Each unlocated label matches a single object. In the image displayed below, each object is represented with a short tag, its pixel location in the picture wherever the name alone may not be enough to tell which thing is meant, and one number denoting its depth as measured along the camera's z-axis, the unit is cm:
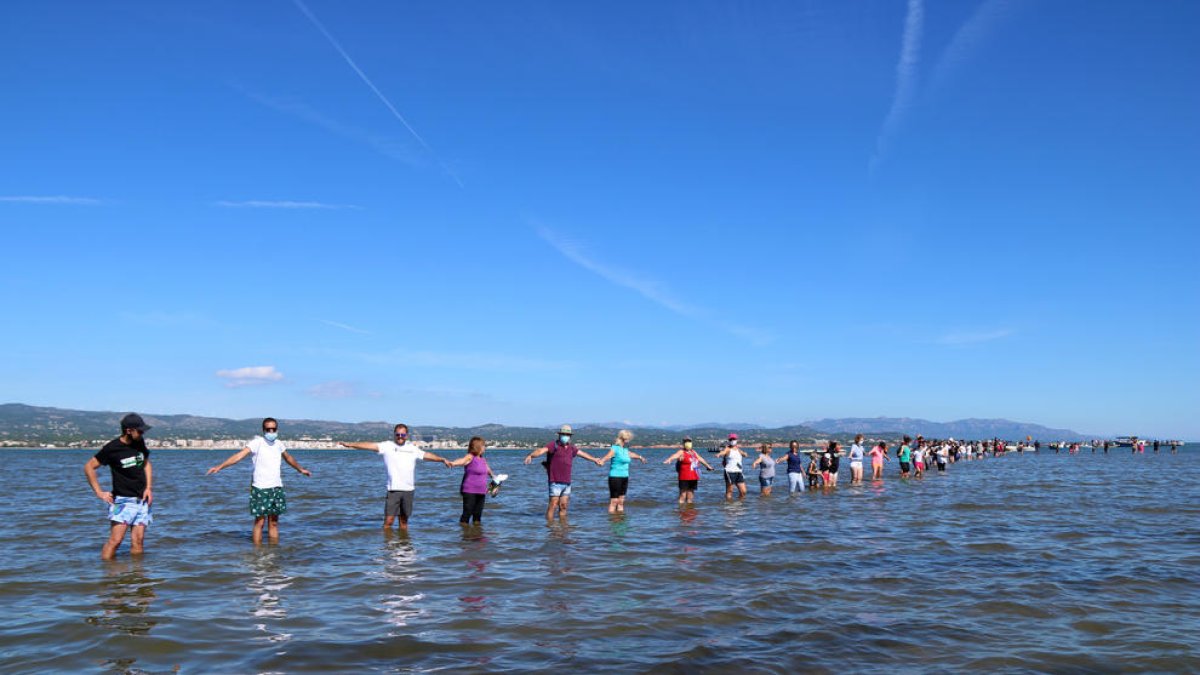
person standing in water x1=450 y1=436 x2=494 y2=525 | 1577
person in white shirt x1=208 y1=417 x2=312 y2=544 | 1303
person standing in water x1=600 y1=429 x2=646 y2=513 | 1861
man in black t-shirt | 1091
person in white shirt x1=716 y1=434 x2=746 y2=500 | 2402
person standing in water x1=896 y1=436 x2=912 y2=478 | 3776
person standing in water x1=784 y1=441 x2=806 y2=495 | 2615
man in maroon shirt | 1678
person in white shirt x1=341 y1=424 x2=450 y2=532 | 1455
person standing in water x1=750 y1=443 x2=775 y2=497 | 2522
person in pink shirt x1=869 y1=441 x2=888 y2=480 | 3516
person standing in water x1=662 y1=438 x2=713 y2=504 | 2127
